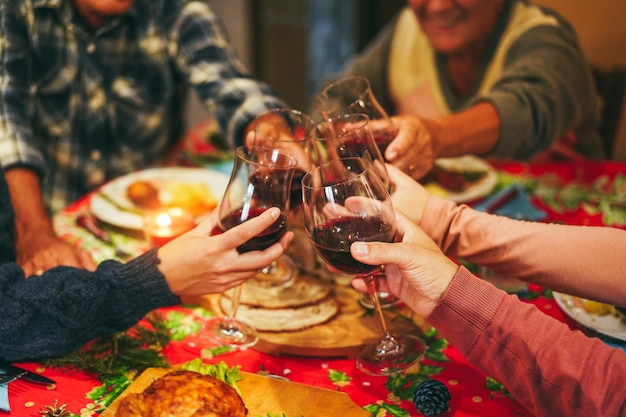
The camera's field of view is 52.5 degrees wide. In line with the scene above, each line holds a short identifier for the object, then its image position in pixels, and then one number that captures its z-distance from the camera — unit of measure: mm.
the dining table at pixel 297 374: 1123
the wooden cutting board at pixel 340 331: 1274
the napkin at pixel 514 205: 1827
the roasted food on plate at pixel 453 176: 2010
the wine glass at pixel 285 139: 1465
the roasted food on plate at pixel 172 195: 1878
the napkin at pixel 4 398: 1100
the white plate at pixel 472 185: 1924
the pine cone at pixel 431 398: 1091
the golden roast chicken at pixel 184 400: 964
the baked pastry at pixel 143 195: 1892
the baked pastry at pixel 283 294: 1436
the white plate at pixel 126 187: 1778
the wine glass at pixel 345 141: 1381
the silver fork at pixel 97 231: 1652
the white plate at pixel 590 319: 1272
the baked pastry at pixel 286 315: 1346
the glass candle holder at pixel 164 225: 1598
